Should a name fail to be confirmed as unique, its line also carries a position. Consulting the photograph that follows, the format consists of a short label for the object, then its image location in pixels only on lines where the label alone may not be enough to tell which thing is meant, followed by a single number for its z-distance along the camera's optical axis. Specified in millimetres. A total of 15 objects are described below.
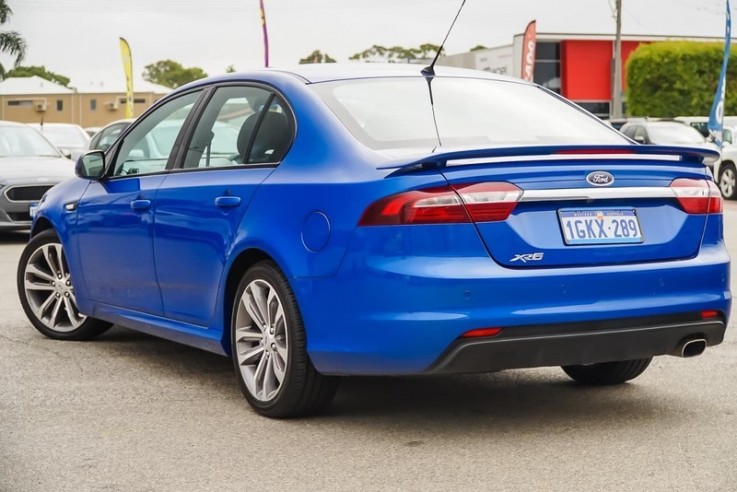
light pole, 49866
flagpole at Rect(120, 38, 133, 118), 45375
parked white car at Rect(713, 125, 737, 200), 25812
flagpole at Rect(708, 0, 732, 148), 30644
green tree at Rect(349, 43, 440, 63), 85125
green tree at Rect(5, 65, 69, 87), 157500
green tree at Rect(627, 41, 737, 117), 52781
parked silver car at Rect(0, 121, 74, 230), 15844
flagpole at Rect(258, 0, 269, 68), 44781
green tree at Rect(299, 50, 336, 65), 80094
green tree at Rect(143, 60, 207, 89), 159250
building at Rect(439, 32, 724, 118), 63312
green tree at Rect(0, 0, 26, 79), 77375
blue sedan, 5090
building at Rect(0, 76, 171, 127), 126812
